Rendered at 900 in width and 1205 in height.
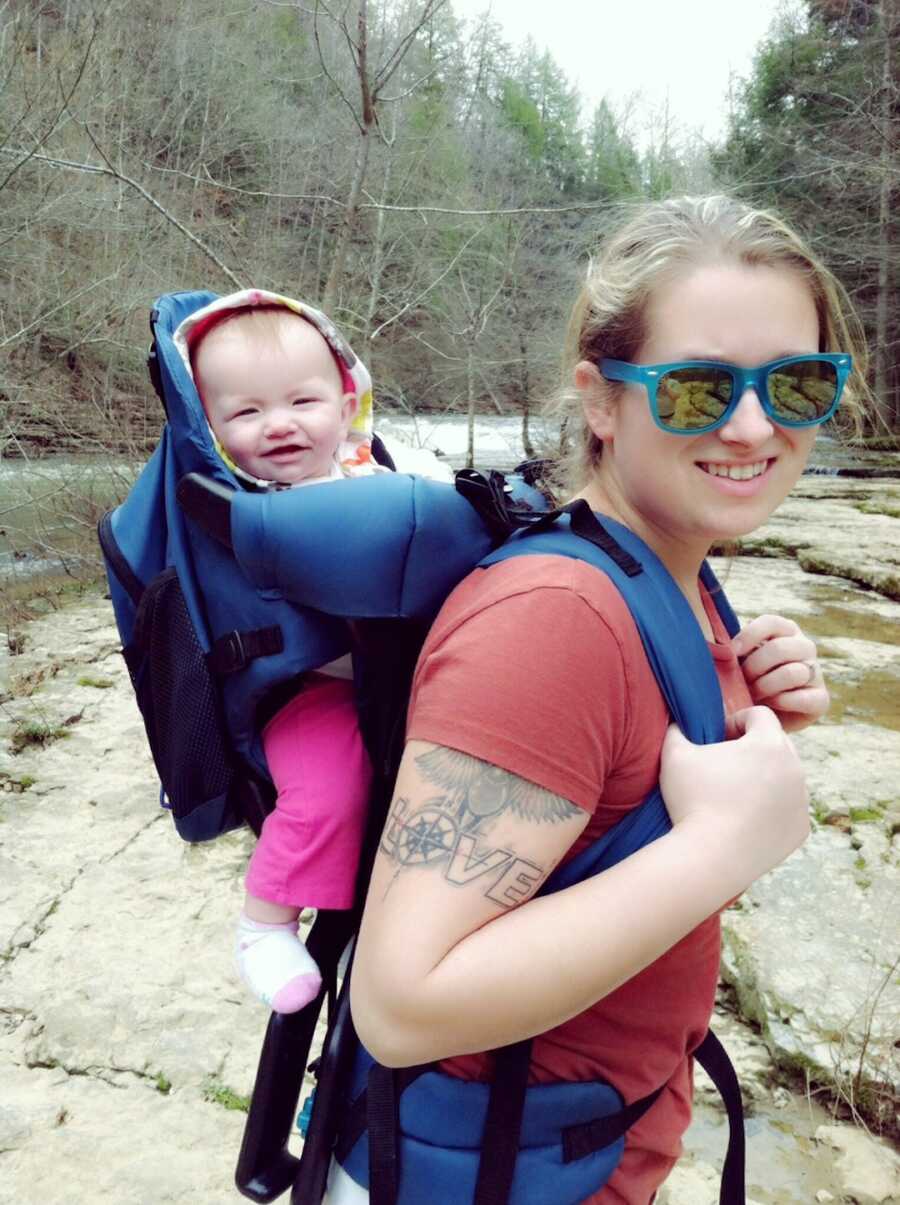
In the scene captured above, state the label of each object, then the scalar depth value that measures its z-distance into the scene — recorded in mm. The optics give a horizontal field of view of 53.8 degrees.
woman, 767
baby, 1194
